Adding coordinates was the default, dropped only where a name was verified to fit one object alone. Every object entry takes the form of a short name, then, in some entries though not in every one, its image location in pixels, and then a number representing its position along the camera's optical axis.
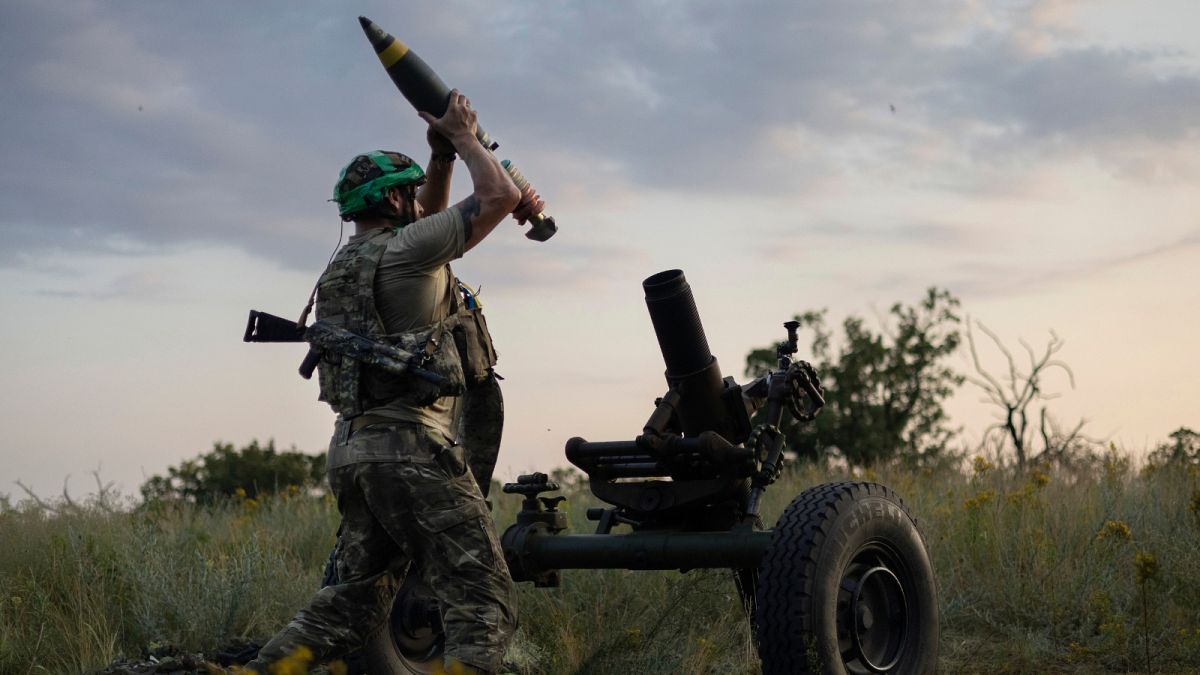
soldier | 4.99
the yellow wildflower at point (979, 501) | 8.58
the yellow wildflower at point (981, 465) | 10.20
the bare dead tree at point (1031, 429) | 12.68
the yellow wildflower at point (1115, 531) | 7.30
